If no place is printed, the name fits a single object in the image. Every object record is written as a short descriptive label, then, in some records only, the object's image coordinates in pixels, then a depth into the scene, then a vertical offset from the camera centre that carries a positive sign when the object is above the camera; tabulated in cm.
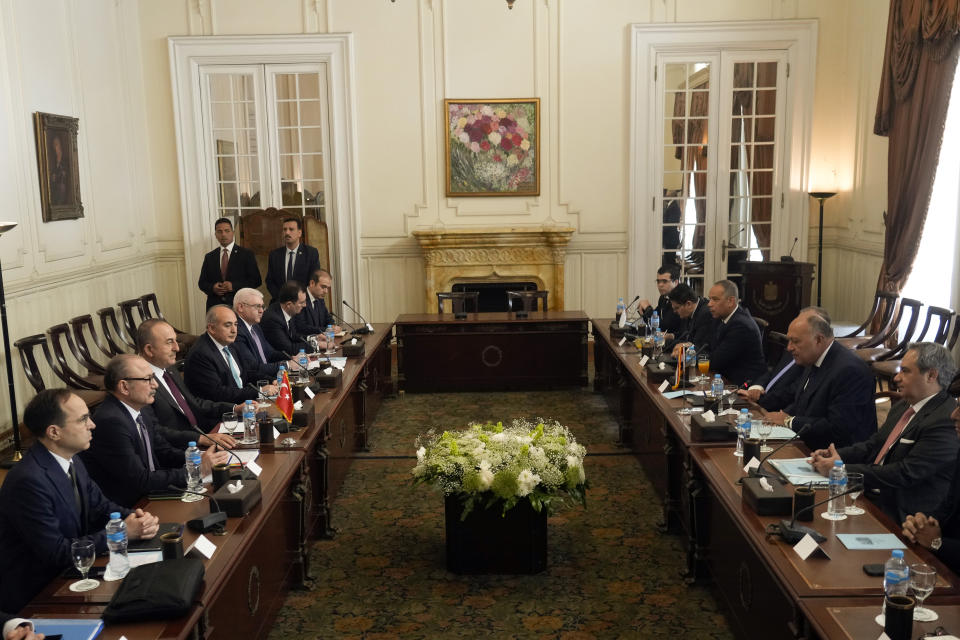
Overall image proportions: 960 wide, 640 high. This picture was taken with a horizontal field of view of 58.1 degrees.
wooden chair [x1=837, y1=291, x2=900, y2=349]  794 -132
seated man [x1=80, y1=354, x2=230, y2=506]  390 -117
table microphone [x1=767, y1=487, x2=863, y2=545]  323 -133
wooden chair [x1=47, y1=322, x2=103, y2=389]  705 -140
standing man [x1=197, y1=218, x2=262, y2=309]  933 -91
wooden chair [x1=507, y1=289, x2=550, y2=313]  888 -122
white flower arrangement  433 -145
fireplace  1005 -89
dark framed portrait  753 +19
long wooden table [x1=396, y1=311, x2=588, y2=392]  845 -167
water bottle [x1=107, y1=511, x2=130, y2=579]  305 -127
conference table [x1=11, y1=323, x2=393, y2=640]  288 -150
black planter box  462 -192
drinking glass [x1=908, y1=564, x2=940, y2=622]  272 -128
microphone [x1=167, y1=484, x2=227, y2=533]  340 -132
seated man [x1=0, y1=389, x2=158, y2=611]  310 -116
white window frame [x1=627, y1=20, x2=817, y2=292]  986 +78
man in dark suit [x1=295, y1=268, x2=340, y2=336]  805 -115
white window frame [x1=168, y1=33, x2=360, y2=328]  990 +62
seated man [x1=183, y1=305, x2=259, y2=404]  557 -116
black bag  275 -130
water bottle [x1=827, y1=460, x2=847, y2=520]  348 -127
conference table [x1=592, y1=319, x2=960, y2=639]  287 -144
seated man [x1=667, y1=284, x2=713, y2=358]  676 -110
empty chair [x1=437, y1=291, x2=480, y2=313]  879 -120
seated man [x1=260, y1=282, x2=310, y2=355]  722 -112
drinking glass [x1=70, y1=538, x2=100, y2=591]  297 -127
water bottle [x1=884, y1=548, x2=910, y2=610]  266 -124
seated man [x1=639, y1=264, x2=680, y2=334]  783 -106
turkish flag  487 -122
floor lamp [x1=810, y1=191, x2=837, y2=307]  969 -66
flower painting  1001 +39
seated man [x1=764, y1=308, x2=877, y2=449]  461 -116
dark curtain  731 +58
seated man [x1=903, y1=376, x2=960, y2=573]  314 -132
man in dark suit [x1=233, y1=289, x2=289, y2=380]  635 -113
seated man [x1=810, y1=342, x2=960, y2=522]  366 -118
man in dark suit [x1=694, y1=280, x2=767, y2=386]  616 -116
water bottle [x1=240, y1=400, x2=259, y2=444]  453 -124
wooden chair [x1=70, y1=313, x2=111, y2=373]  754 -136
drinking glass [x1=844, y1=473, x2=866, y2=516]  347 -125
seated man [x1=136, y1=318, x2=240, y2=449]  462 -114
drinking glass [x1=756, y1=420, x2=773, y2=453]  430 -131
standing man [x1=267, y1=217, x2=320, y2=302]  902 -85
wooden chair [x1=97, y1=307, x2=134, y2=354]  819 -142
